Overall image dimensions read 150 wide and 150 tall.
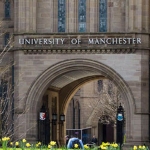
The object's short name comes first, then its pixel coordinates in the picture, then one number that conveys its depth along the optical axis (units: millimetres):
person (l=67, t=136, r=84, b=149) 43631
